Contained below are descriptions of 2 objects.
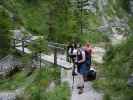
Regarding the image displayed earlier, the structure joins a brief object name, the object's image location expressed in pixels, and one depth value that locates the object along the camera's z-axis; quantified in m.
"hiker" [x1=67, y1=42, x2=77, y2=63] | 10.18
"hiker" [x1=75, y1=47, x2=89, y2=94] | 8.94
